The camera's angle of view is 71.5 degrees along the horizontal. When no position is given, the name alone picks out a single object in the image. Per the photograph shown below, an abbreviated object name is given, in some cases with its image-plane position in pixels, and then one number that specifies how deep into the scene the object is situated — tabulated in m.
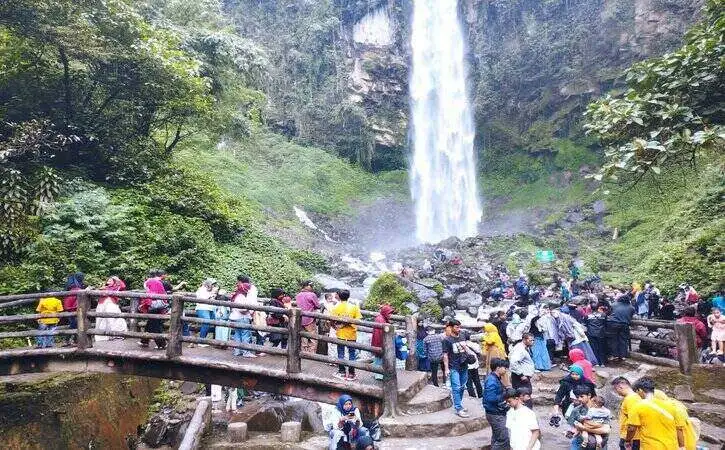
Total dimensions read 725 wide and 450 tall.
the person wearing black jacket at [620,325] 9.04
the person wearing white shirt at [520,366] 6.91
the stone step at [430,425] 6.20
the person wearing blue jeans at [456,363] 6.84
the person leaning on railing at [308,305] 7.76
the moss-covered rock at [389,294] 15.16
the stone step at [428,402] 6.61
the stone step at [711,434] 6.40
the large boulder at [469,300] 18.17
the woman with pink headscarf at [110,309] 7.82
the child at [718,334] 8.48
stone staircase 6.02
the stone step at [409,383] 6.65
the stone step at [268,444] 7.40
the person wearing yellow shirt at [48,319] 7.87
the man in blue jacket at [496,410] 5.52
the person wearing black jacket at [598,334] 9.29
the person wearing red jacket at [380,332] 6.77
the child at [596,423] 4.70
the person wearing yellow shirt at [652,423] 4.29
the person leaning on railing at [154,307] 7.87
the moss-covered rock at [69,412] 7.51
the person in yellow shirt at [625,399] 4.53
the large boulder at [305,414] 8.34
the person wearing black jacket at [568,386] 5.16
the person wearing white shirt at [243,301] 7.78
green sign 25.09
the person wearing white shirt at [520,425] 4.97
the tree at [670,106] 7.29
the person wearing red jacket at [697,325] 9.15
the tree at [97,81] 11.70
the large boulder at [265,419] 8.14
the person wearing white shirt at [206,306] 8.09
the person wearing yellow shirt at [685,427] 4.31
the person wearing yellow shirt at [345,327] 7.06
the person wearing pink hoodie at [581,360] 5.91
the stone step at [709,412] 7.00
